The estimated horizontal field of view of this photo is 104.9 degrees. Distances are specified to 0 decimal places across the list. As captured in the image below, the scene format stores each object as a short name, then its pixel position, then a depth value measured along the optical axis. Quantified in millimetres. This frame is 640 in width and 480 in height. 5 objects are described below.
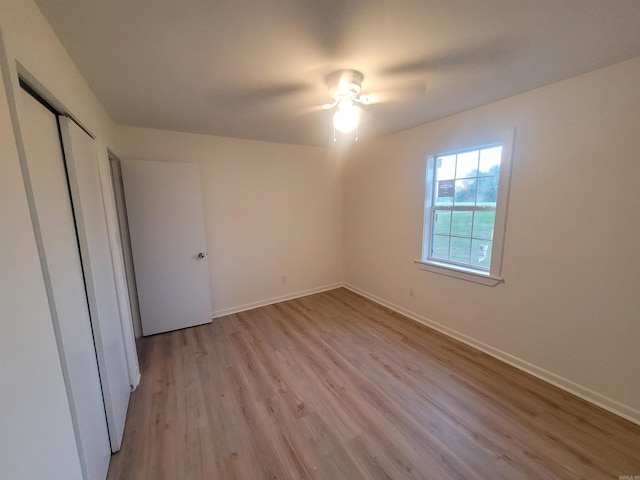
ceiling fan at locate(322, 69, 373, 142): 1653
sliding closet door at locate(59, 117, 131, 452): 1301
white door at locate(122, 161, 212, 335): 2666
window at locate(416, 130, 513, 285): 2229
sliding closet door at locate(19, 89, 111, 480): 920
